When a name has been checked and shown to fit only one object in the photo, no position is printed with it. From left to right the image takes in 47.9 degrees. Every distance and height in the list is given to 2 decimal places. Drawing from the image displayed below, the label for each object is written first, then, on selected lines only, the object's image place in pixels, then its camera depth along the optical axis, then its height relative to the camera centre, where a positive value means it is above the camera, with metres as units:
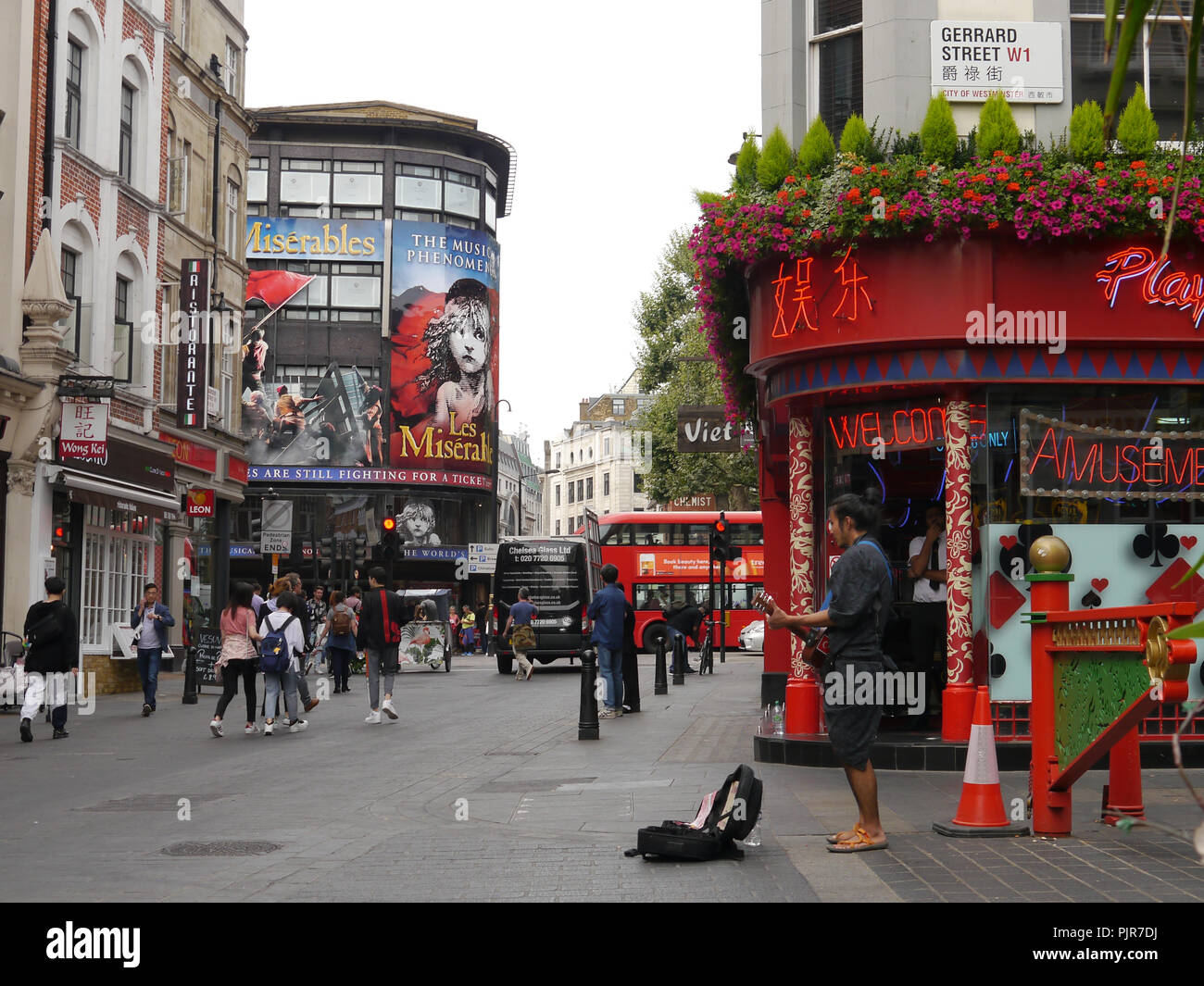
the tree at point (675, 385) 51.44 +7.01
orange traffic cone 8.02 -1.38
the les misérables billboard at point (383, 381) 62.09 +8.44
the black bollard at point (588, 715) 15.52 -1.76
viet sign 20.56 +2.01
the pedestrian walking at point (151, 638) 20.61 -1.18
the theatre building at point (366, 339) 62.09 +10.40
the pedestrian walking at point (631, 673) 19.75 -1.66
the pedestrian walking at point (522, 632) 31.02 -1.61
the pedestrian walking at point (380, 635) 18.70 -1.01
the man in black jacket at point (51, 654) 15.99 -1.09
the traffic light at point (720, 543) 31.33 +0.46
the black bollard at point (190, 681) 22.77 -2.02
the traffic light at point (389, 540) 29.47 +0.49
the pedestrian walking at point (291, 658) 16.95 -1.22
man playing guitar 7.59 -0.40
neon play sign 11.68 +2.44
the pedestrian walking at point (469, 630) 52.34 -2.69
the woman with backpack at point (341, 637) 26.12 -1.48
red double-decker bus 45.00 +0.29
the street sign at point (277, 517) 61.28 +2.06
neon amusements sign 11.95 +0.90
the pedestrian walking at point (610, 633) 18.90 -0.99
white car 46.36 -2.63
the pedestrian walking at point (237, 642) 16.67 -0.98
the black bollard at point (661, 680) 24.73 -2.15
